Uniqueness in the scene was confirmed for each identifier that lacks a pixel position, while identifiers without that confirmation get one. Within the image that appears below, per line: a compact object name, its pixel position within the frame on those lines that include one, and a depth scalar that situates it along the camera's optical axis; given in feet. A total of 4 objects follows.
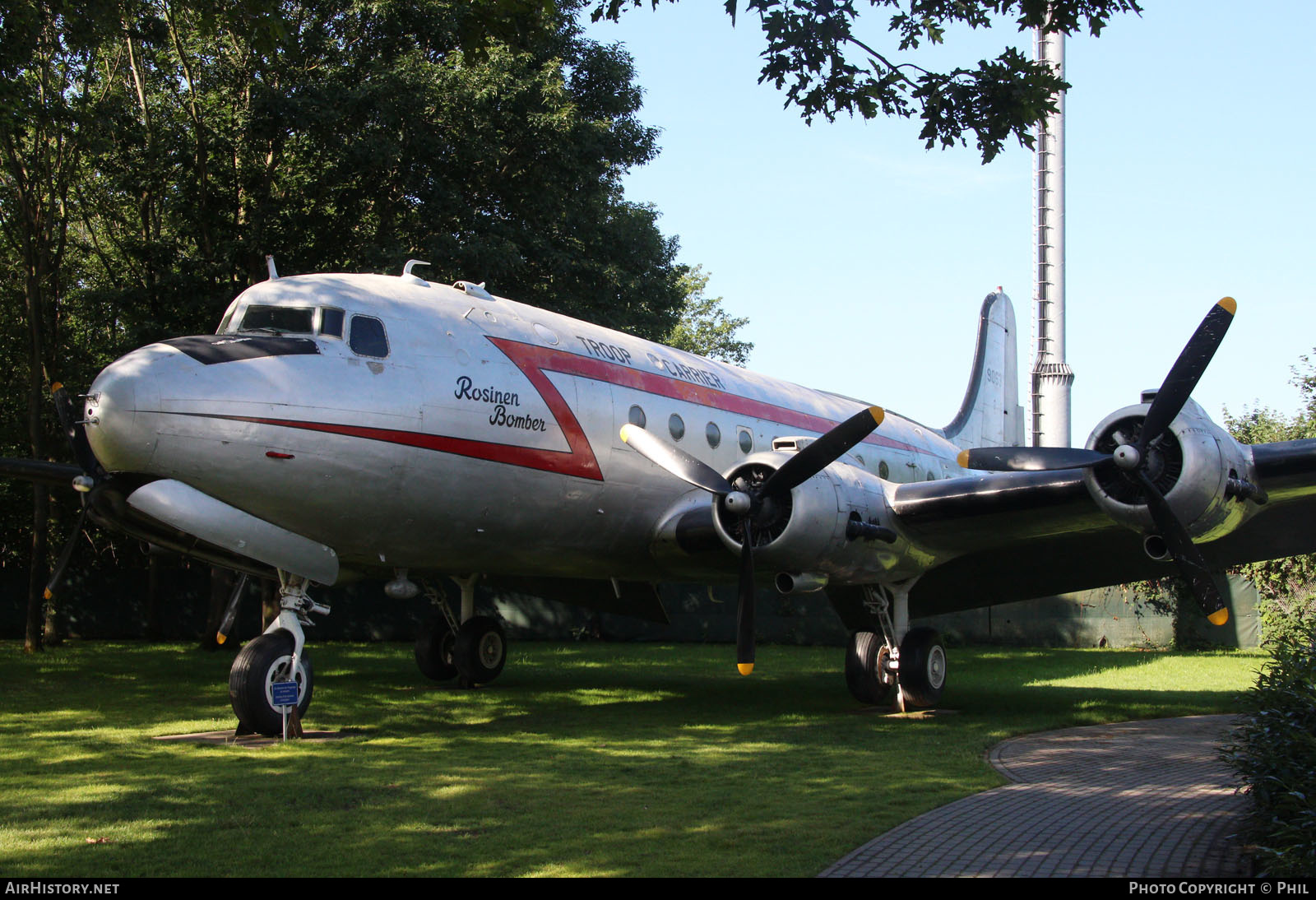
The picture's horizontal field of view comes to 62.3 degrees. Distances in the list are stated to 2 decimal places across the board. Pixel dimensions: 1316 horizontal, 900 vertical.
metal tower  147.74
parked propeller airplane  29.99
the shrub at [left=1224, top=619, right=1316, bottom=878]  16.40
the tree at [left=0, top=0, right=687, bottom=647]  66.08
